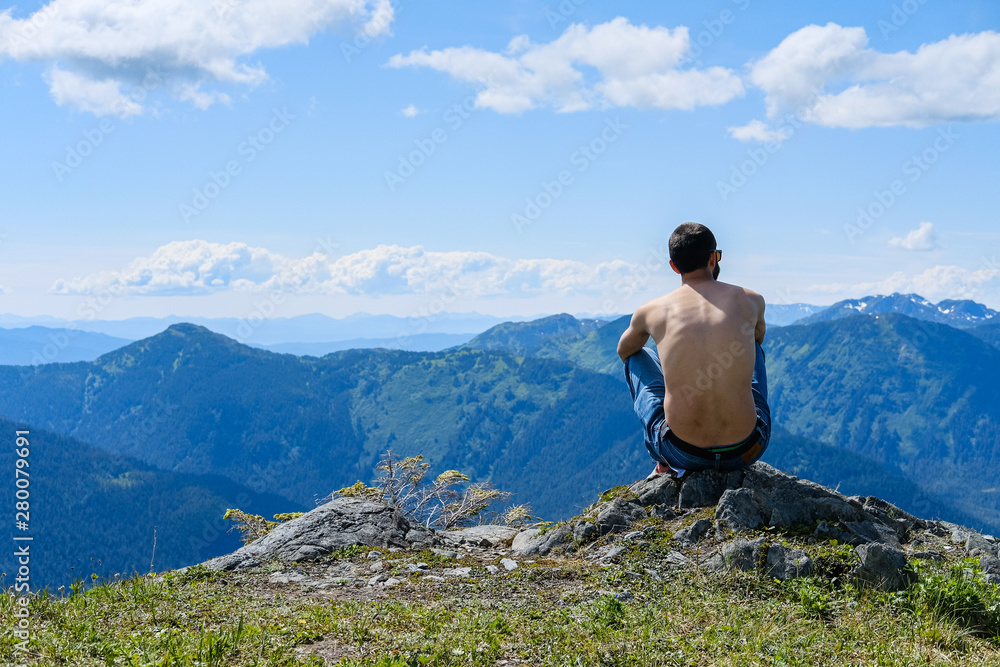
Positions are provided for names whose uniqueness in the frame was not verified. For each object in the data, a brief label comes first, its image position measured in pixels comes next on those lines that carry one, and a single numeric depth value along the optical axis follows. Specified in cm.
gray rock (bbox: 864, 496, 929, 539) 893
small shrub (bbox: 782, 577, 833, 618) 635
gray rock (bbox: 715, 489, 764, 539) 819
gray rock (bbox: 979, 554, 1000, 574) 701
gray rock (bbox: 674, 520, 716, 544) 832
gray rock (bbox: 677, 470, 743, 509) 912
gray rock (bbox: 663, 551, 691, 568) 776
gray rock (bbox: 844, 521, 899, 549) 794
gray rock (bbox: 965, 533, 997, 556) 829
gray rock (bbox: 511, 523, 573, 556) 939
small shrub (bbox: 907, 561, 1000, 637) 600
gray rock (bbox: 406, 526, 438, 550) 1013
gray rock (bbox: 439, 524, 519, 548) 1062
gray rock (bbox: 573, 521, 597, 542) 925
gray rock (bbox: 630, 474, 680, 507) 952
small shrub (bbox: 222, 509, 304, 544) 1416
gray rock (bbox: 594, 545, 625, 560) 841
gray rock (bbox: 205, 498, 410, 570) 949
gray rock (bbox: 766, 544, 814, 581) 701
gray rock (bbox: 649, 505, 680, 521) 912
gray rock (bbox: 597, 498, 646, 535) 921
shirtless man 820
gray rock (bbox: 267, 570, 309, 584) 840
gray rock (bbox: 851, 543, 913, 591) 672
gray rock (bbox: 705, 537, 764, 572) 723
